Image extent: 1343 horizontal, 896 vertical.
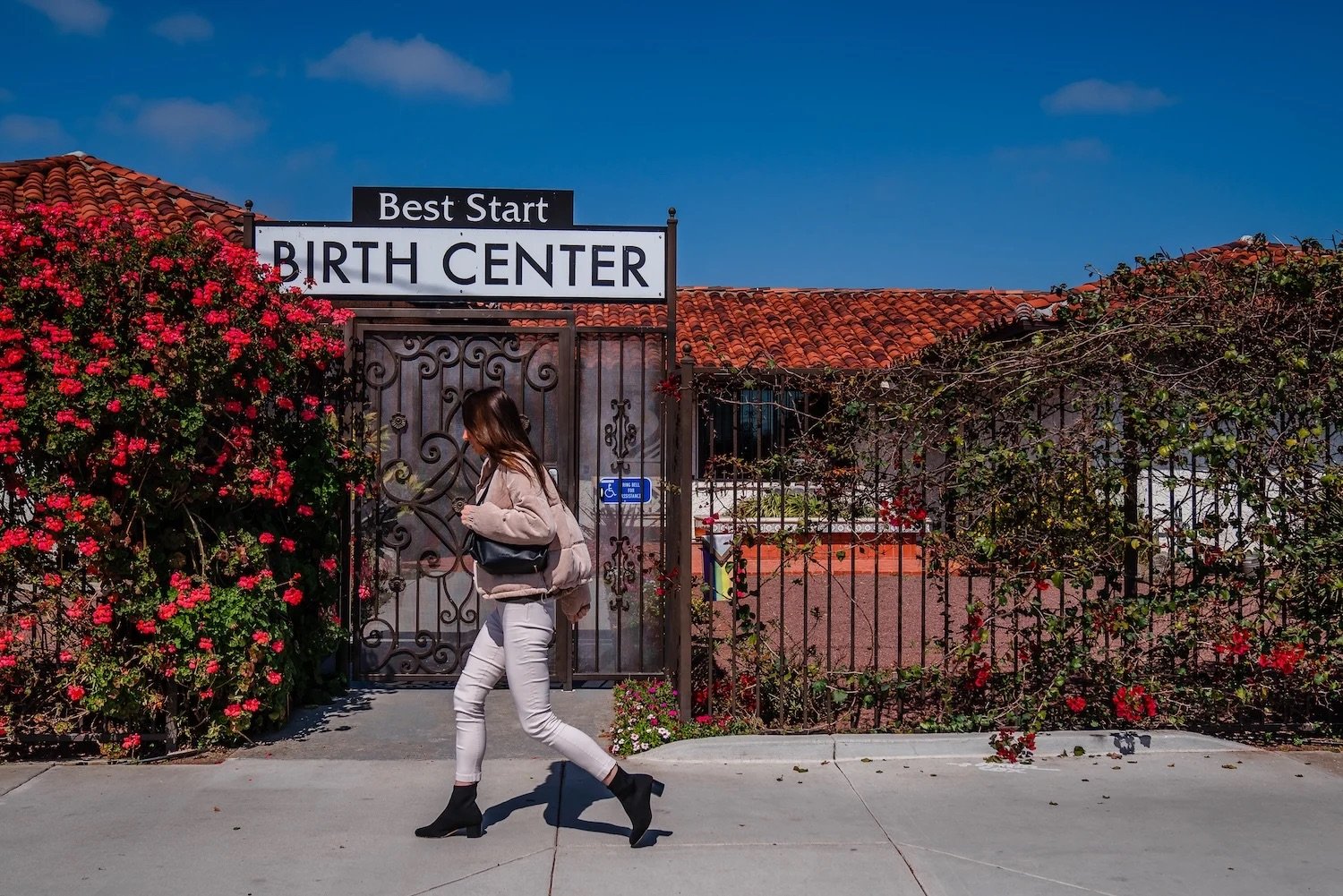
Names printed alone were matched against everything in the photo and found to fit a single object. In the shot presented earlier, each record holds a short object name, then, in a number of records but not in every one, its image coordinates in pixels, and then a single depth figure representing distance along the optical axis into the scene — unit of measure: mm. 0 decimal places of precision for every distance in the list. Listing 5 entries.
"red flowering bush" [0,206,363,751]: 5203
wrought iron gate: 7059
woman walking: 4484
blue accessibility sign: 7117
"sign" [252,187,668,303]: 7070
